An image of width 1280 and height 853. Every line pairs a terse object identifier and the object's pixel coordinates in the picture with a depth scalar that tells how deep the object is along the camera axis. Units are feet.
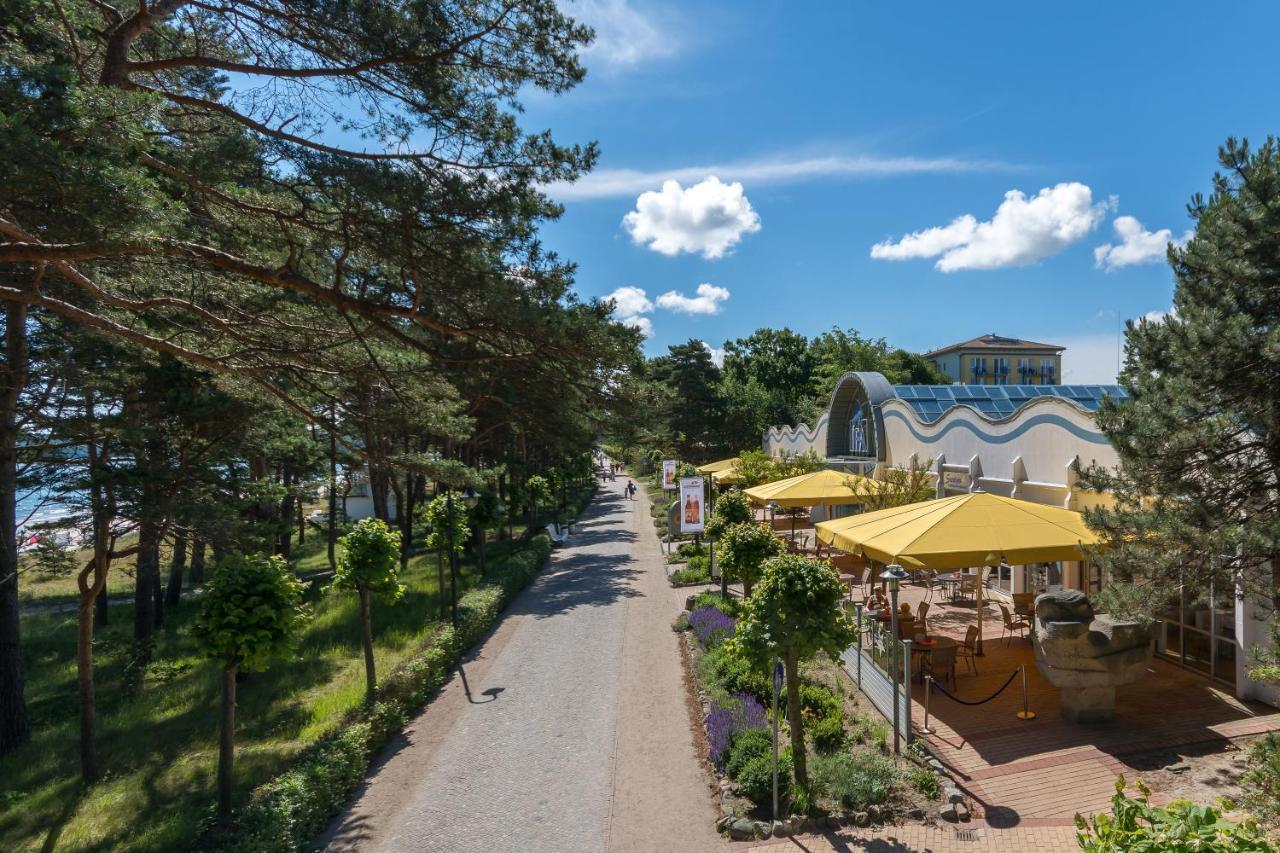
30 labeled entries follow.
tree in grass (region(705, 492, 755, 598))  55.83
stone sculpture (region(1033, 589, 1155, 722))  23.90
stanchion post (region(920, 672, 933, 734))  25.09
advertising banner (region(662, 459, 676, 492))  91.71
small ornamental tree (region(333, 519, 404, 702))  34.30
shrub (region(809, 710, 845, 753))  24.93
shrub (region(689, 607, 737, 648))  37.17
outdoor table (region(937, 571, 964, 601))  45.73
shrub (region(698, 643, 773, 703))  30.32
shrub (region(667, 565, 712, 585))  60.49
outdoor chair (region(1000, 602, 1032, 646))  34.01
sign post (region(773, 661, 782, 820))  20.20
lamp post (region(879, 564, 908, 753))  23.64
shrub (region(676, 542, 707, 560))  69.48
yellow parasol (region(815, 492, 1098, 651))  25.58
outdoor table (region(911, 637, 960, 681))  28.43
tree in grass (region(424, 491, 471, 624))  47.96
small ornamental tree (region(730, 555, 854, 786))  21.54
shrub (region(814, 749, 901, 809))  20.85
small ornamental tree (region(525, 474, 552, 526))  90.31
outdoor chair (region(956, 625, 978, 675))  30.42
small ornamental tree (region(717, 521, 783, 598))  39.40
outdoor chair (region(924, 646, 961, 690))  28.55
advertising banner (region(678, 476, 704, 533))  55.16
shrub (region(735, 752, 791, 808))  21.84
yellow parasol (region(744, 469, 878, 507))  48.57
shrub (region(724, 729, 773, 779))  23.61
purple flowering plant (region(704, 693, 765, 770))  25.25
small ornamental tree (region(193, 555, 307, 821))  22.36
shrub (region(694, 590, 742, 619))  41.80
